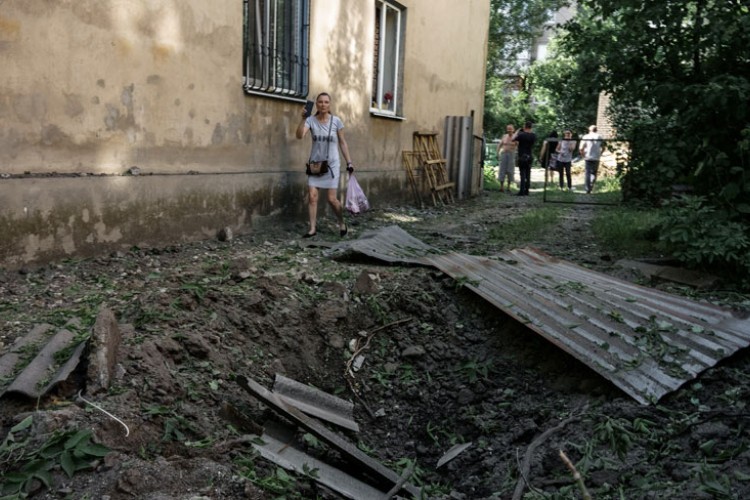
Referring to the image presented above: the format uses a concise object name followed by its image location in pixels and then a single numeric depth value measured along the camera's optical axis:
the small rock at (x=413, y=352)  4.32
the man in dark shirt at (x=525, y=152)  14.22
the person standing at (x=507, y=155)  14.92
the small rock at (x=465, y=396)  3.90
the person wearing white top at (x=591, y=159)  14.52
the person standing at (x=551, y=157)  13.27
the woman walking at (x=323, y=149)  6.92
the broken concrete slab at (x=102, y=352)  2.84
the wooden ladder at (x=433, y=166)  11.44
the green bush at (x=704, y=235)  5.55
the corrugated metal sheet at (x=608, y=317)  3.74
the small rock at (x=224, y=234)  6.41
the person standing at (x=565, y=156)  15.80
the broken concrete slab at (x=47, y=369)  2.79
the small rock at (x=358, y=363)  4.14
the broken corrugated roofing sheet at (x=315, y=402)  3.39
